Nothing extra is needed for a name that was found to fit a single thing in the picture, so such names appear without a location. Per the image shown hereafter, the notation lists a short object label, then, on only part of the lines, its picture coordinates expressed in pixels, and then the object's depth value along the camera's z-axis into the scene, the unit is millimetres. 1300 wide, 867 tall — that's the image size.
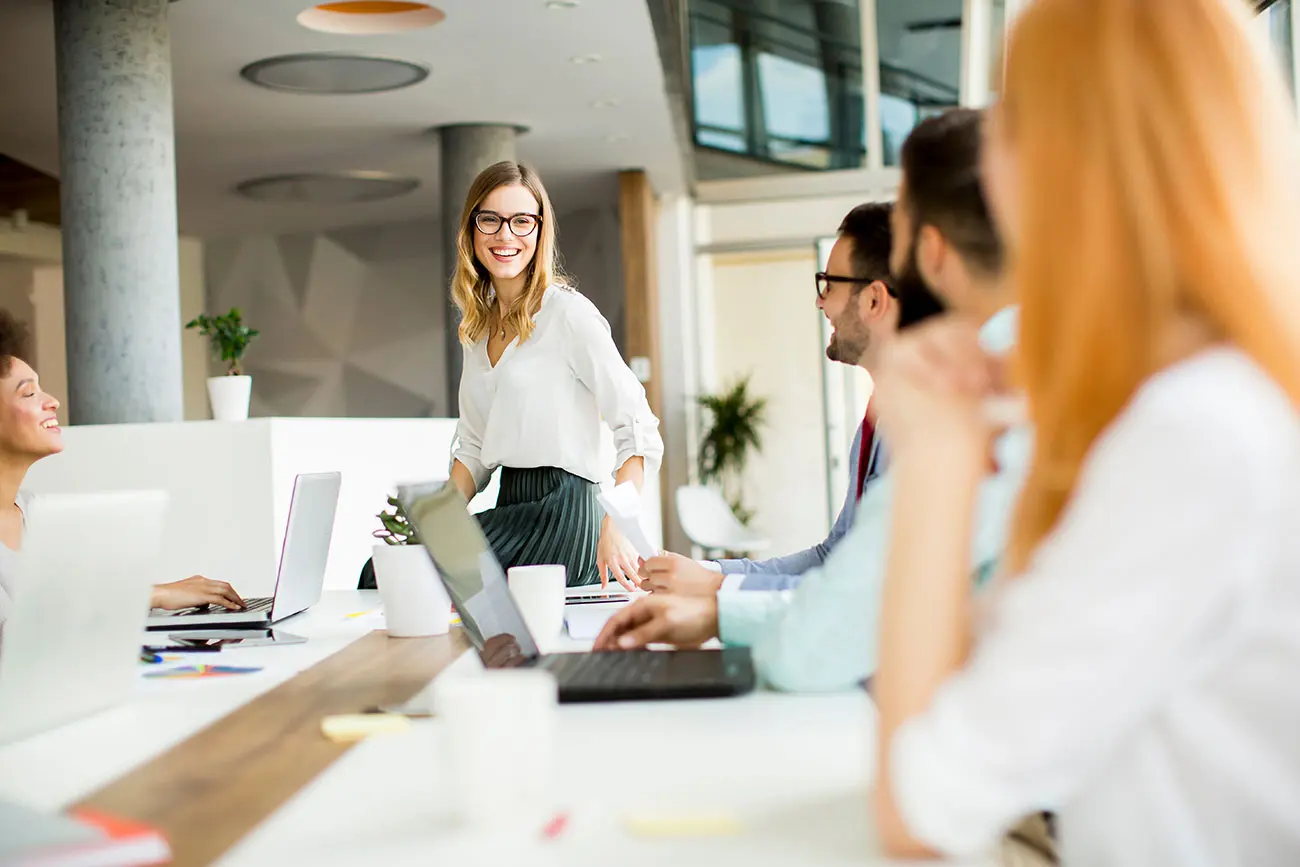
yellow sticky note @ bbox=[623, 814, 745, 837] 897
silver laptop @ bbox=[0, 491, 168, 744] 1258
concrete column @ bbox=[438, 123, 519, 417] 7441
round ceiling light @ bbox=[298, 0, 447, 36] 5637
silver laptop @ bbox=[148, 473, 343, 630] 1979
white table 868
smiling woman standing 2975
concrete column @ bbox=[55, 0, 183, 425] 4762
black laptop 1314
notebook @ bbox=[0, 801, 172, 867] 776
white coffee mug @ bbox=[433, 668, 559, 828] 863
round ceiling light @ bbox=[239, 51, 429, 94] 6211
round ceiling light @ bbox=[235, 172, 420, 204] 9047
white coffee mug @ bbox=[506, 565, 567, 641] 1723
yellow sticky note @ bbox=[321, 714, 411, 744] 1224
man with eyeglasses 2104
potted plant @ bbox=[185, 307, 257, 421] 4734
